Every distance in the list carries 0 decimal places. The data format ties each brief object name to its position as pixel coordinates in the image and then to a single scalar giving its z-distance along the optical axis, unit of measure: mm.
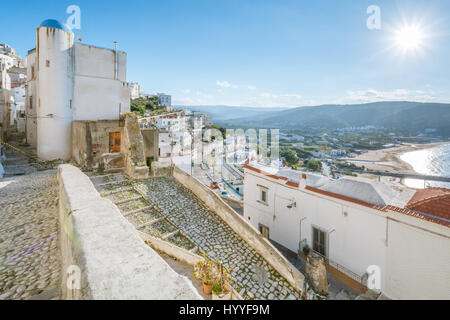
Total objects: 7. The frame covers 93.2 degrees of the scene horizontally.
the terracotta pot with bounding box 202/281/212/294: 5438
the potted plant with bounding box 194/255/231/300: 5288
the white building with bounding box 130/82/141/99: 79919
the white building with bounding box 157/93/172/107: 99238
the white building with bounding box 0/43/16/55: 66312
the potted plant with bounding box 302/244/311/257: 9382
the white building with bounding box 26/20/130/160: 12734
